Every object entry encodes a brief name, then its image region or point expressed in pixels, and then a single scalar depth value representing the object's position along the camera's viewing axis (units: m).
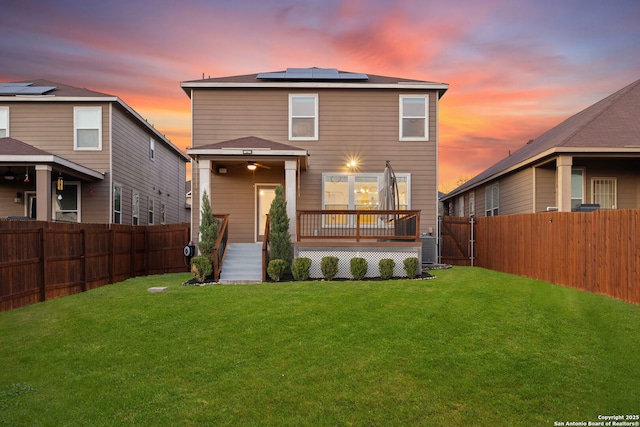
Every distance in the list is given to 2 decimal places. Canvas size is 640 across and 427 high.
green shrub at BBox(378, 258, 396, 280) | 11.70
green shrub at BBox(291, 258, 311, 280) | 11.62
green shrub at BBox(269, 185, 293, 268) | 12.05
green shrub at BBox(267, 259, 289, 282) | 11.45
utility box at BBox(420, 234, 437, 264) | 15.34
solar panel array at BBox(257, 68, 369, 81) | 15.52
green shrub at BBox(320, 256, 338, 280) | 11.73
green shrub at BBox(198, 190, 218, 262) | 12.00
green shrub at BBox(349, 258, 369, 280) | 11.72
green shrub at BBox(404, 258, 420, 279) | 11.69
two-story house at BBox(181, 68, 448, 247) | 15.40
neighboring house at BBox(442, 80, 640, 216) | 13.73
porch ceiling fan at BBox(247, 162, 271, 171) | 14.04
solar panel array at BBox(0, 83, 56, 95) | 16.09
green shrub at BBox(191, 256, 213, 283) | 11.63
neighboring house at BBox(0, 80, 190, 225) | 16.08
